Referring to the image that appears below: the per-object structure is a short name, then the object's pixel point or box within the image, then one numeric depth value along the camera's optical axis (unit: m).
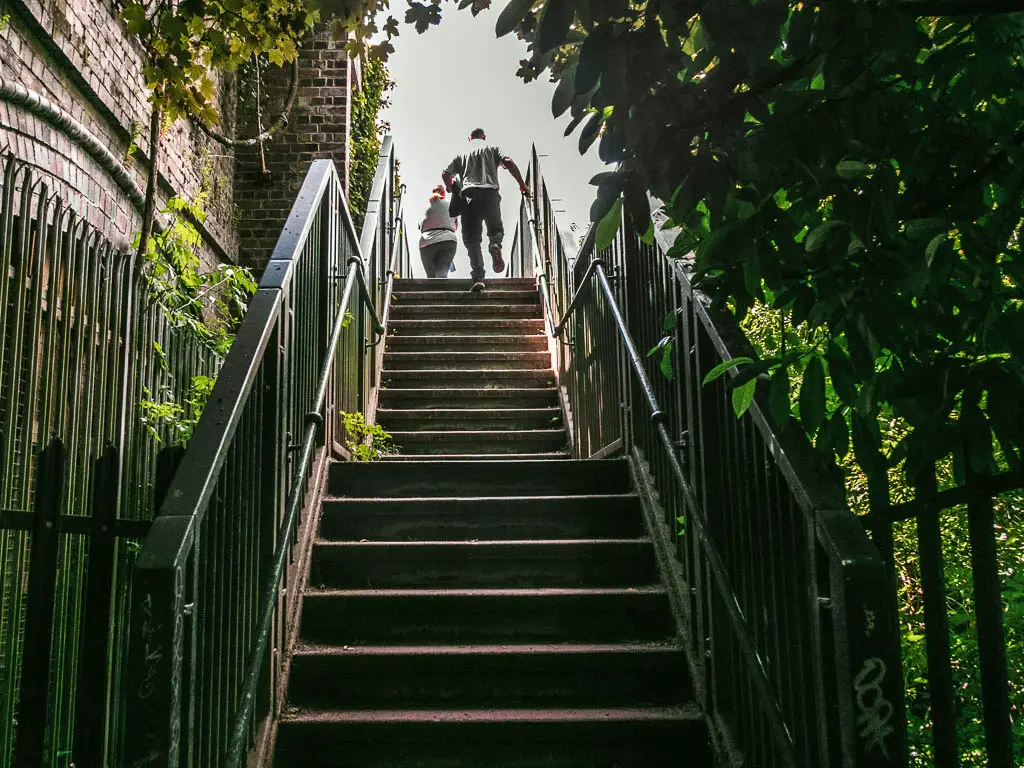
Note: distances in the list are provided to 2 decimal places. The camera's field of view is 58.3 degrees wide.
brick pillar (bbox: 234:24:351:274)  7.48
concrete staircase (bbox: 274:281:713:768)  2.87
